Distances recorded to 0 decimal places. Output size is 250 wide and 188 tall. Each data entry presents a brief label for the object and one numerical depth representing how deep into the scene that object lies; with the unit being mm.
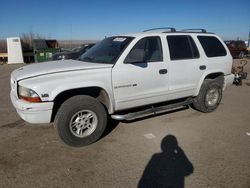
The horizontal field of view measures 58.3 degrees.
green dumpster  19859
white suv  3498
